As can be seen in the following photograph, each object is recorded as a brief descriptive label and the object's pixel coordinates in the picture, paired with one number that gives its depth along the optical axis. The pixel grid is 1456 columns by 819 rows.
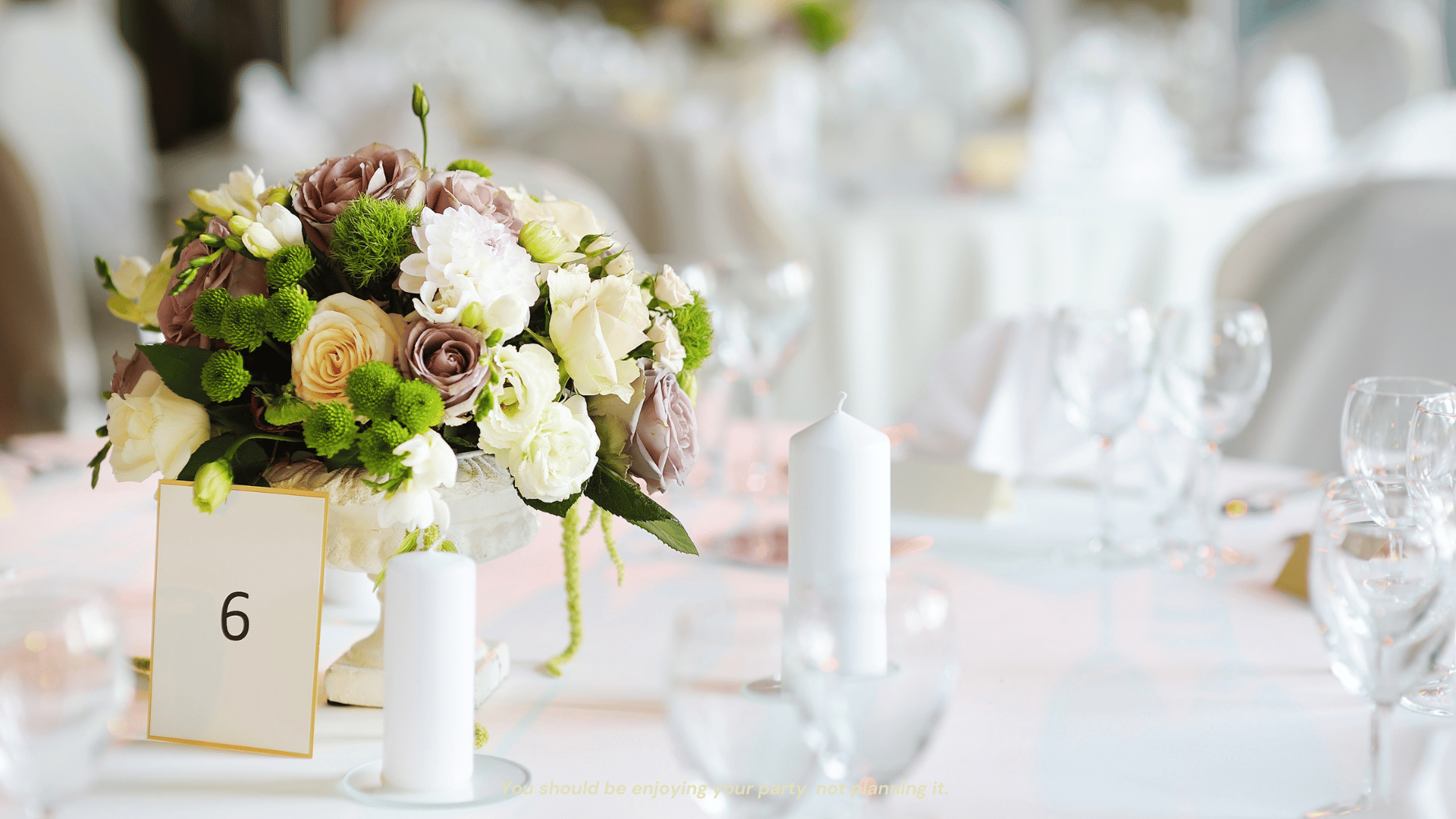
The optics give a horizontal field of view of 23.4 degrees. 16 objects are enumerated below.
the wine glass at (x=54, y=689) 1.83
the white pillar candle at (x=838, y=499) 2.03
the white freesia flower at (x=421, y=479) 1.95
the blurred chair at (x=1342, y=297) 3.15
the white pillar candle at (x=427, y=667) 1.93
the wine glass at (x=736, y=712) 1.79
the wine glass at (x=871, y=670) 1.79
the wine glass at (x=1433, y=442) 2.16
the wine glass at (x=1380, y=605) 1.91
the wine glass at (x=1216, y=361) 2.43
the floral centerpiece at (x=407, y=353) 1.97
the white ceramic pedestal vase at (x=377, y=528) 2.02
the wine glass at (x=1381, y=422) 2.21
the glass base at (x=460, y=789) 1.94
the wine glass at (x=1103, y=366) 2.42
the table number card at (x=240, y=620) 2.00
